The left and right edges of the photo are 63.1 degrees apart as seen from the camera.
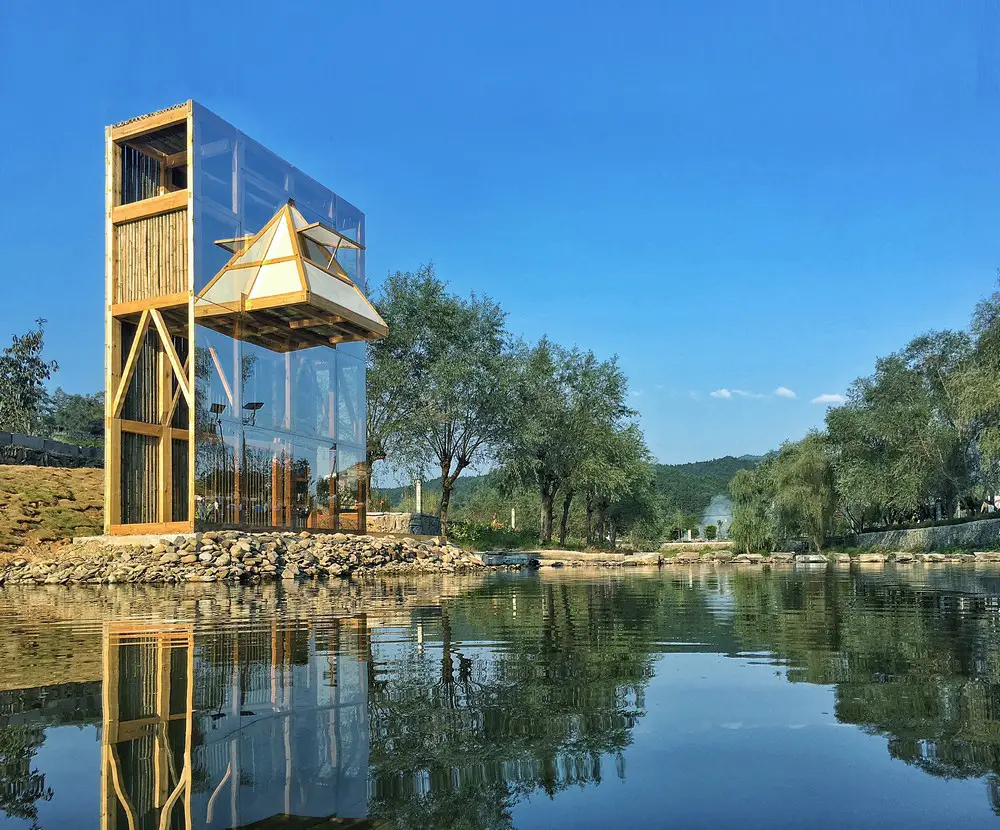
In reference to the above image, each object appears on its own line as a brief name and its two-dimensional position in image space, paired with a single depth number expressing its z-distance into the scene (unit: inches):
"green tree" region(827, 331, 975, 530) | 1750.7
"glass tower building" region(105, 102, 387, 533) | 753.0
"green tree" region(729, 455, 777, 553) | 2047.2
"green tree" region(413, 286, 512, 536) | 1320.1
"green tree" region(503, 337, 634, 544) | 1663.4
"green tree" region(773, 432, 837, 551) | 1868.8
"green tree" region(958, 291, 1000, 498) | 1274.6
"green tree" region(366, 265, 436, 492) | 1341.0
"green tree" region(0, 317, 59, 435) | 1825.8
